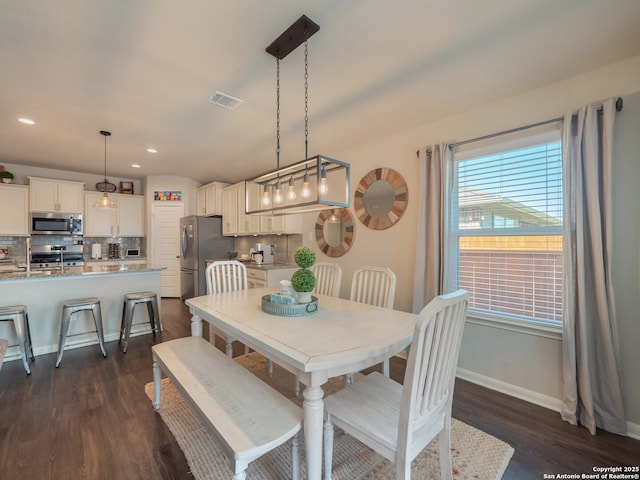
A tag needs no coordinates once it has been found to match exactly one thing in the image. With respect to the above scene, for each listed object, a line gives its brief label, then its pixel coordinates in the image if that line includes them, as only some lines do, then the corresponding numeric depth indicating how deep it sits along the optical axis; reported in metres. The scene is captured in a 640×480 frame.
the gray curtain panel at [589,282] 1.86
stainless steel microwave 4.64
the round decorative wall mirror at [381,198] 3.14
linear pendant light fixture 1.63
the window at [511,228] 2.22
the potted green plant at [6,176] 4.39
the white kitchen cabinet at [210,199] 5.50
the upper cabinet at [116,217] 5.23
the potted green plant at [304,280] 1.96
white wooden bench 1.14
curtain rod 1.88
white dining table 1.25
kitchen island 2.96
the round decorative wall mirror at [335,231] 3.74
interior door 5.66
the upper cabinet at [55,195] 4.59
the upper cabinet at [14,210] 4.41
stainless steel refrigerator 5.19
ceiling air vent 2.37
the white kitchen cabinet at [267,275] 4.14
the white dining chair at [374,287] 2.31
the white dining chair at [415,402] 1.11
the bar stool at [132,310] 3.18
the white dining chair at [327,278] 2.74
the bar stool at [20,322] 2.62
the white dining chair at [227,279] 2.70
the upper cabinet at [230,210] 5.14
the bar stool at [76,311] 2.80
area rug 1.54
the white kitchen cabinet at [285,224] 4.38
